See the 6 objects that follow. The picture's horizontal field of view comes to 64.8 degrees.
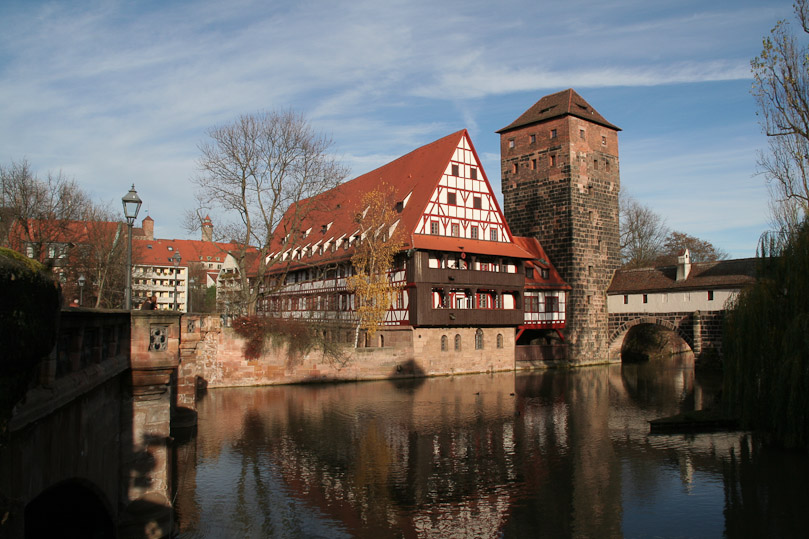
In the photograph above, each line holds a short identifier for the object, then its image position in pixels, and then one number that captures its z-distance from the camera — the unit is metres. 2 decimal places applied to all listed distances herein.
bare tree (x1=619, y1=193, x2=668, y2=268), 55.00
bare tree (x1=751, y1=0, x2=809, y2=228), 20.80
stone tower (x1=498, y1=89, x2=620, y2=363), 40.72
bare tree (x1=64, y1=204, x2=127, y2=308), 35.22
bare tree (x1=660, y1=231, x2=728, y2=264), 57.94
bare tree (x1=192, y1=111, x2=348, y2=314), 30.81
